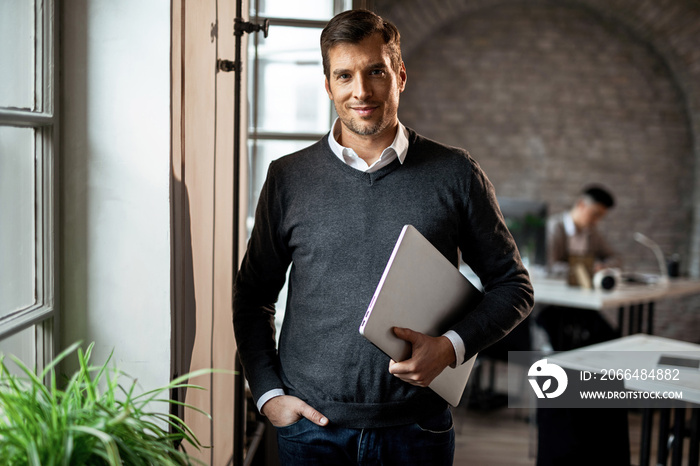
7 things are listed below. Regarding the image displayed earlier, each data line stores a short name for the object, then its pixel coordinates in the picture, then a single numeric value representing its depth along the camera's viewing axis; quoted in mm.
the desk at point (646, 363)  2395
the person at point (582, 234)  4934
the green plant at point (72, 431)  807
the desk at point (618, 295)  4070
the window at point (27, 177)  1174
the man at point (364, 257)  1406
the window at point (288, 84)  2557
